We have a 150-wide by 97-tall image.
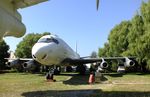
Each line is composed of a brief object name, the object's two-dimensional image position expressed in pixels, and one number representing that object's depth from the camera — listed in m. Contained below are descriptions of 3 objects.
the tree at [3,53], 22.48
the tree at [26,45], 26.04
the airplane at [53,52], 8.17
